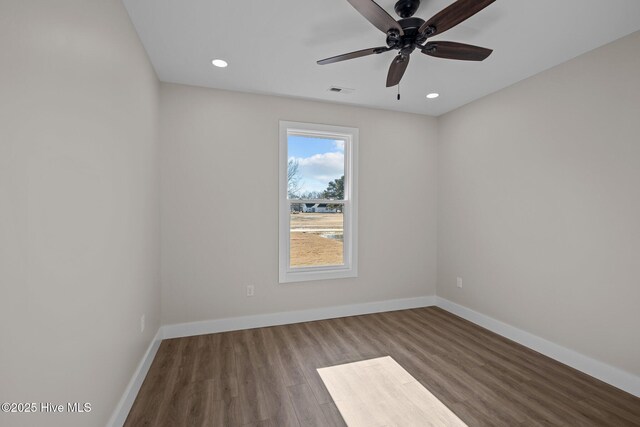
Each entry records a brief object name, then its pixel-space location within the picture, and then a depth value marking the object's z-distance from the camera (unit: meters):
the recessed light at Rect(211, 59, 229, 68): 2.56
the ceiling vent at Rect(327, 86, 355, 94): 3.15
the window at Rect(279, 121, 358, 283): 3.46
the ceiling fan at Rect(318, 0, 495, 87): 1.50
